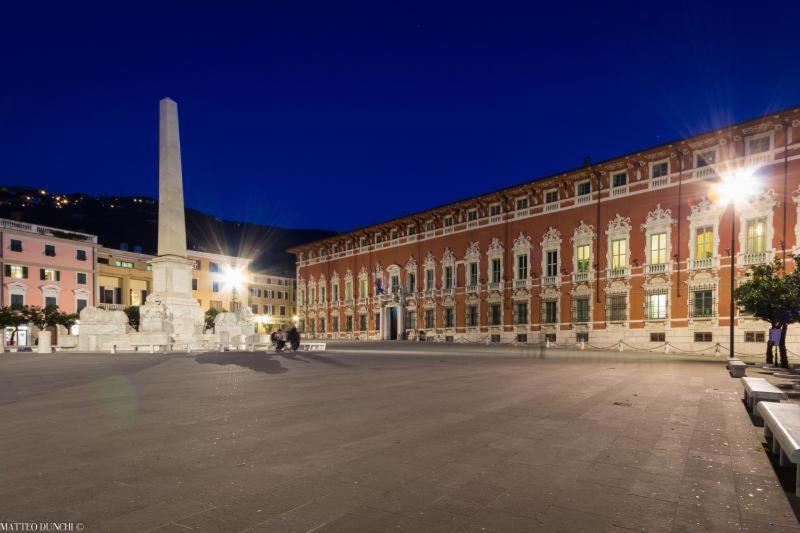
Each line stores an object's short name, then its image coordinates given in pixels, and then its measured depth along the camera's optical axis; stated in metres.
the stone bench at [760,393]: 7.55
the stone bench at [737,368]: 13.83
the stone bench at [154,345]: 24.86
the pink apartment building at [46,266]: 53.72
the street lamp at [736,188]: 27.42
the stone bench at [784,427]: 4.20
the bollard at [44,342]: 26.90
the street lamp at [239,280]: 77.88
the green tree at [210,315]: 67.62
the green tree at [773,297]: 18.73
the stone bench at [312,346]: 29.27
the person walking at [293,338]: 24.91
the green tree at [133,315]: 56.22
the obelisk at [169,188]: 26.16
